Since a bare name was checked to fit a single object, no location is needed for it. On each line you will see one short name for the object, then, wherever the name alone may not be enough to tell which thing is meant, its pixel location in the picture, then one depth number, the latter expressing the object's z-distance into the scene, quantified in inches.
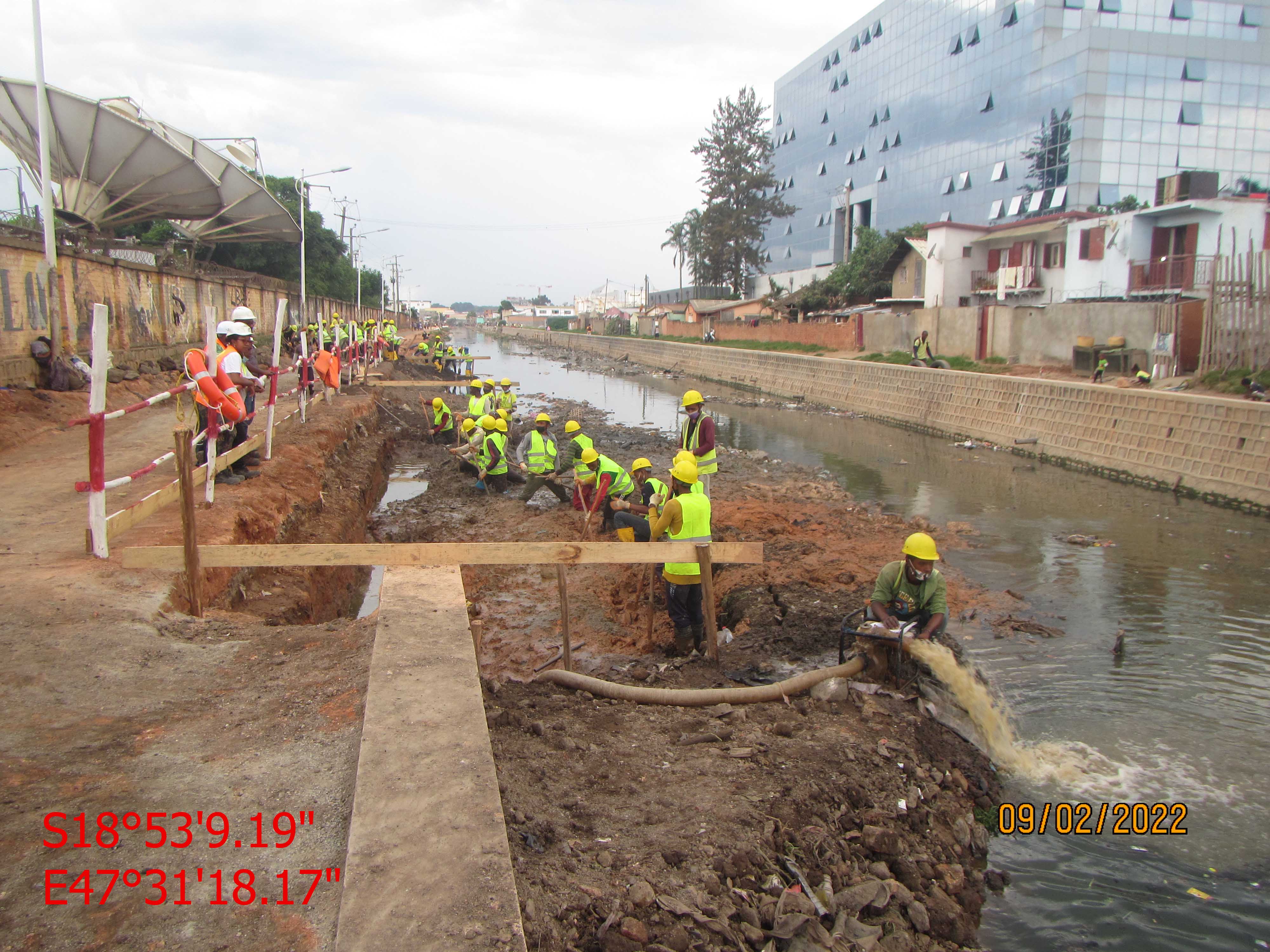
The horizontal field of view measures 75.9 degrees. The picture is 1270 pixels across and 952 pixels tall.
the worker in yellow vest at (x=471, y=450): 552.4
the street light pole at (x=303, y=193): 1008.2
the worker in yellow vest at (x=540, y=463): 494.9
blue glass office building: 1566.2
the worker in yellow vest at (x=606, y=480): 390.6
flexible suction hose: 195.8
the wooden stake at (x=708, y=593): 229.5
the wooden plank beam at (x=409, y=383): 759.0
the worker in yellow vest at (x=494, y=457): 523.2
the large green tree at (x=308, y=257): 1595.7
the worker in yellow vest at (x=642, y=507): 326.0
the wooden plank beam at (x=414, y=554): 200.5
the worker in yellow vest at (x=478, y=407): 596.7
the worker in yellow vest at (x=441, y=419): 700.0
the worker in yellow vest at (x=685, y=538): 270.8
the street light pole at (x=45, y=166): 498.0
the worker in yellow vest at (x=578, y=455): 410.6
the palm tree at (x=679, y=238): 3034.0
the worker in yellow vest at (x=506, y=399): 723.2
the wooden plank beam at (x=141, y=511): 230.5
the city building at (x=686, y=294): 2795.3
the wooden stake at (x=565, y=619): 221.6
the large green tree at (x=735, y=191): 2506.2
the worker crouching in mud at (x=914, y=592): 227.0
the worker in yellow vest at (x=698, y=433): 378.0
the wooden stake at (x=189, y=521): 195.6
